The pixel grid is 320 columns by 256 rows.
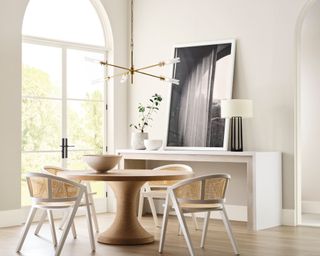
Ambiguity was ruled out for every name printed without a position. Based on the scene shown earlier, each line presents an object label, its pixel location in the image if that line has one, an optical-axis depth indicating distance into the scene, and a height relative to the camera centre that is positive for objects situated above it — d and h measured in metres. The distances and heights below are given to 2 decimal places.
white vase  7.70 -0.04
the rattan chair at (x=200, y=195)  5.04 -0.48
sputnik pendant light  5.54 +0.62
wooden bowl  5.62 -0.24
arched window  7.25 +0.61
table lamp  6.84 +0.27
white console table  6.56 -0.45
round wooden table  5.54 -0.71
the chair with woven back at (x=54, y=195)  5.05 -0.49
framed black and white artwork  7.31 +0.49
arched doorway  8.49 +0.35
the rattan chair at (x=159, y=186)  6.23 -0.55
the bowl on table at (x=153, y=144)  7.49 -0.10
